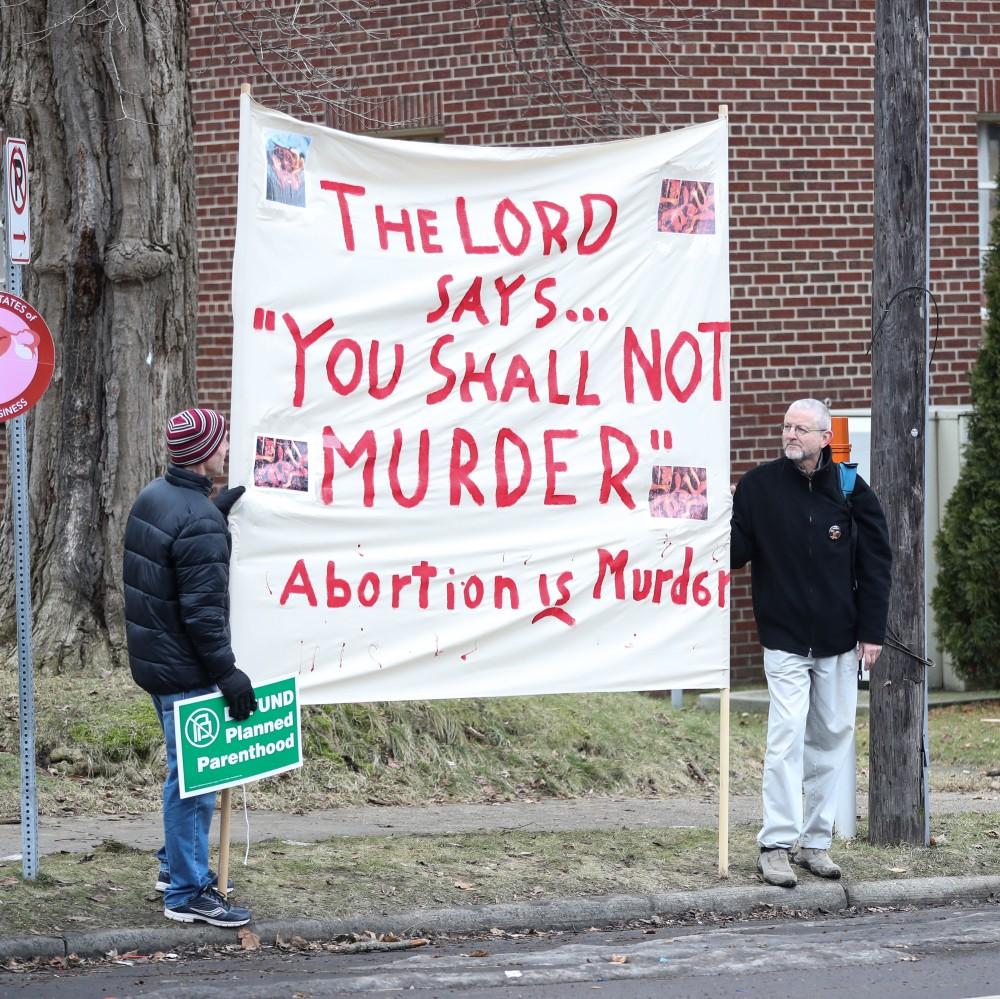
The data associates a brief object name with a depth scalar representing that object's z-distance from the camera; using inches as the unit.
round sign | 520.4
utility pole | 622.2
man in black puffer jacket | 493.0
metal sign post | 530.0
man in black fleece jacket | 573.9
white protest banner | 536.7
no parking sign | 536.7
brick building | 1139.9
